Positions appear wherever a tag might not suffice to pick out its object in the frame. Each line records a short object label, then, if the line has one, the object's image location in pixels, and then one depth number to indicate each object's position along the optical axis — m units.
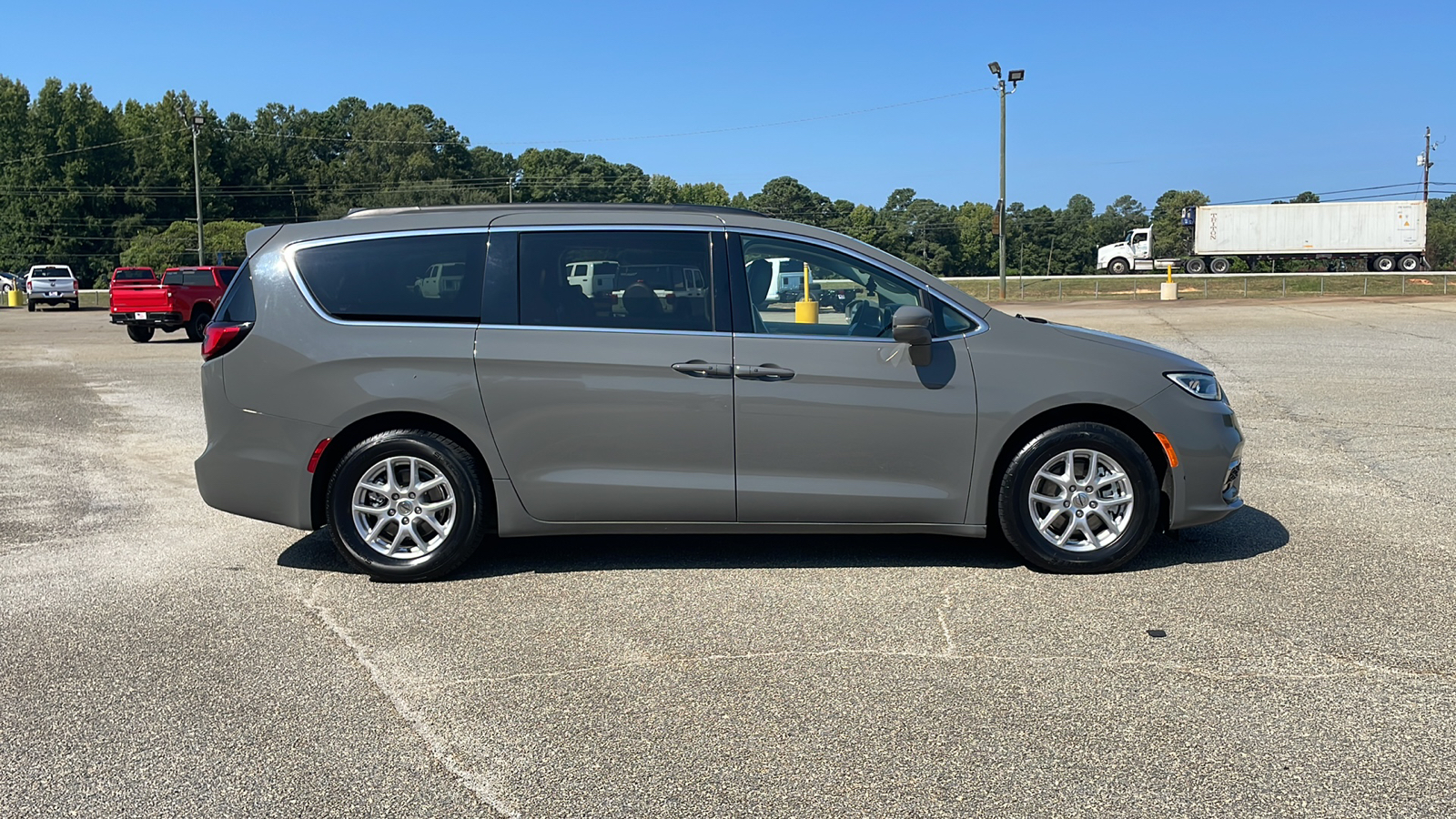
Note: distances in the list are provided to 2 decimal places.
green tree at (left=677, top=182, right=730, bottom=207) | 150.12
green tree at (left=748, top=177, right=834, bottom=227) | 119.46
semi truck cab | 61.78
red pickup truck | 25.16
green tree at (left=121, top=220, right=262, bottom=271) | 80.69
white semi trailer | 56.38
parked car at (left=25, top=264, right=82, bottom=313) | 48.25
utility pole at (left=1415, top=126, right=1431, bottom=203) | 84.19
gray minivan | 5.61
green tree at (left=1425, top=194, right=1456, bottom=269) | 81.76
